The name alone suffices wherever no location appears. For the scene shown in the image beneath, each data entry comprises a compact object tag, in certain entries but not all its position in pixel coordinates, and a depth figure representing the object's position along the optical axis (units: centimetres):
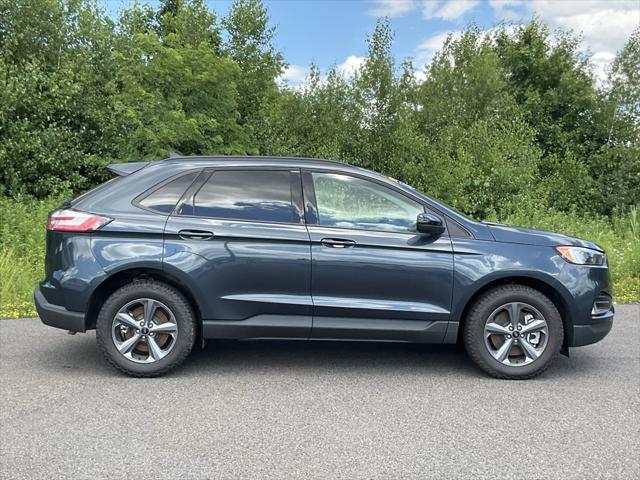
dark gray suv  436
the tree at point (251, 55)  1916
